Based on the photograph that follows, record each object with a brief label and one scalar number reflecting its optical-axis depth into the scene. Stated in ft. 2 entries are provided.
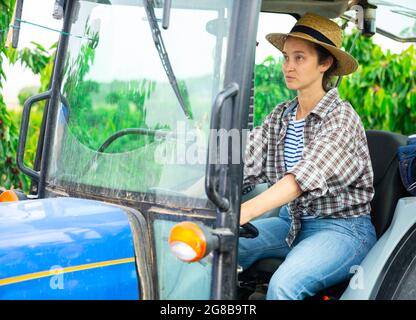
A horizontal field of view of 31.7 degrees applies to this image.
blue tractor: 8.16
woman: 9.23
